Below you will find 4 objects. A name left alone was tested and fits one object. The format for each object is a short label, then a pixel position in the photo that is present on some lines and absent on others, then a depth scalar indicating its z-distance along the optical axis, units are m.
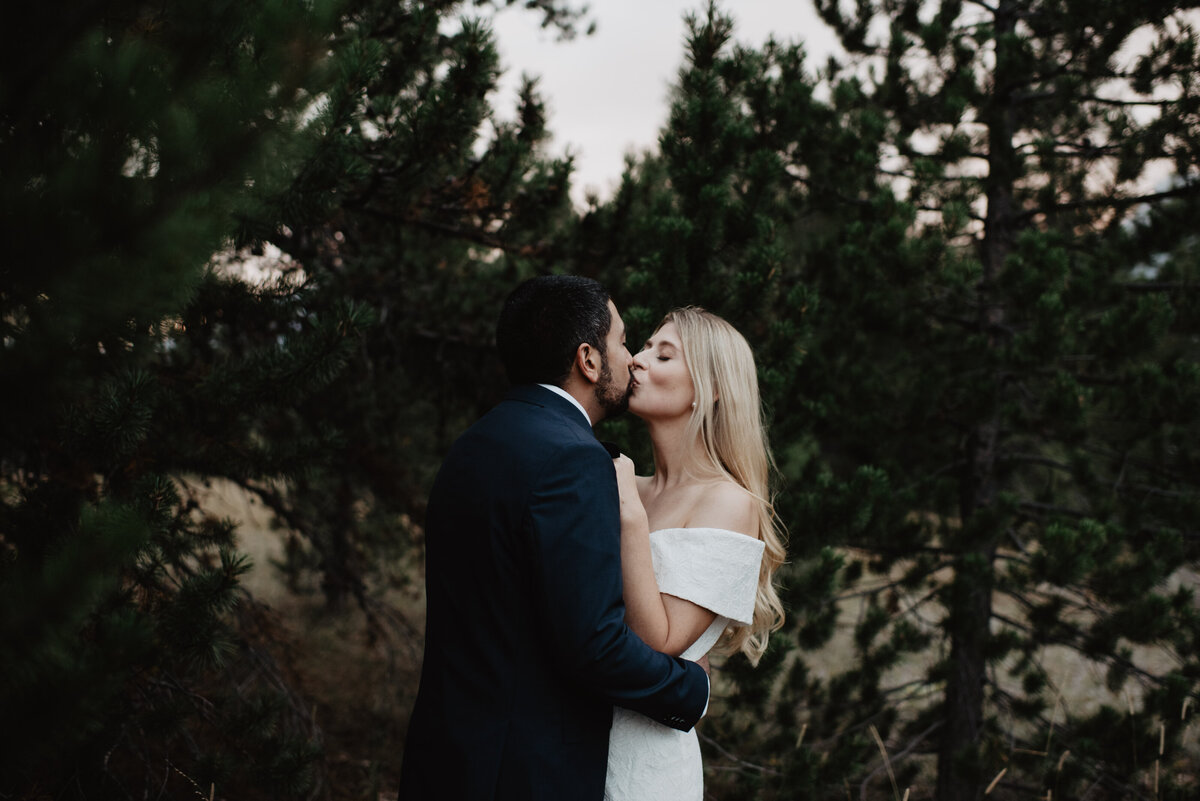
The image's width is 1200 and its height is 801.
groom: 1.65
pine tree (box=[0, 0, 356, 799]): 1.10
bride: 1.99
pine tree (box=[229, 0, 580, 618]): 2.97
